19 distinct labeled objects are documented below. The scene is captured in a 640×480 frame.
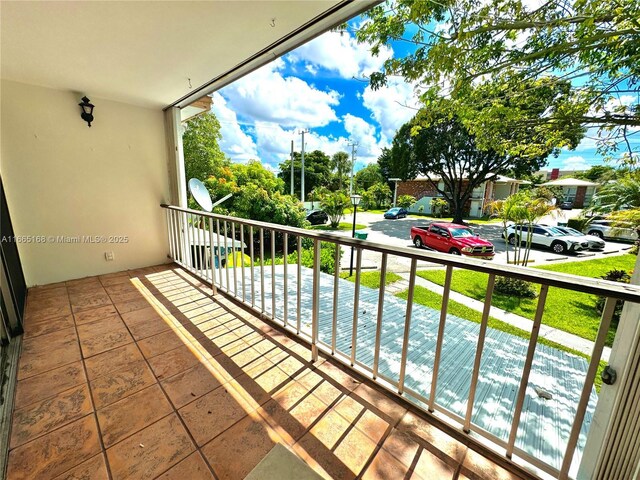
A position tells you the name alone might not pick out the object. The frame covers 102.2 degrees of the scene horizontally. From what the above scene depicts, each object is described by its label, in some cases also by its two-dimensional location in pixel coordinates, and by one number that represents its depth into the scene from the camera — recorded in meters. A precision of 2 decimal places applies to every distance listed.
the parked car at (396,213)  19.64
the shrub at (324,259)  7.83
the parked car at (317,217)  16.10
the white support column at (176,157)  3.64
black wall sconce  3.00
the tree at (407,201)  22.31
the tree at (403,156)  14.47
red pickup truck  8.88
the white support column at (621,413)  0.82
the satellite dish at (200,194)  3.55
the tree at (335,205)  16.22
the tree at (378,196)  25.08
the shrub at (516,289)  6.76
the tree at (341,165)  32.28
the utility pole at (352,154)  26.31
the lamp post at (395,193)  24.32
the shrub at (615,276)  5.55
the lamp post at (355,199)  8.65
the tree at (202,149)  12.16
